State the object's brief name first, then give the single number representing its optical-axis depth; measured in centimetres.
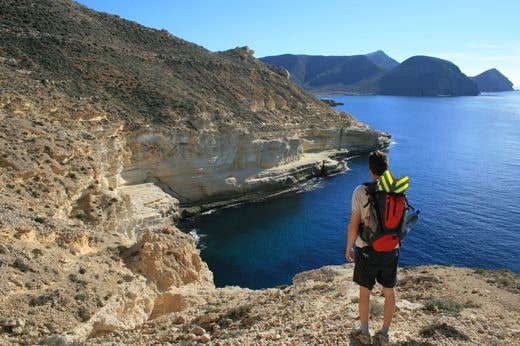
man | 671
